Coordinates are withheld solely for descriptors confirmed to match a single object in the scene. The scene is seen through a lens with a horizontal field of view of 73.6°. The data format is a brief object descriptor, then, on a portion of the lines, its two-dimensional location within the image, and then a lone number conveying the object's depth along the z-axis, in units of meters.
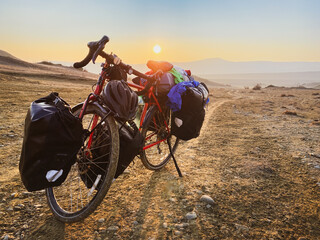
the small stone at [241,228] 2.26
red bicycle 2.15
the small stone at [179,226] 2.29
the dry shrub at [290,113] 8.59
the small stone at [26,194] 2.75
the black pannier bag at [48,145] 1.88
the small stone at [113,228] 2.24
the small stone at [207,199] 2.71
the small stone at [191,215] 2.44
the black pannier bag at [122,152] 2.35
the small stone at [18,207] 2.49
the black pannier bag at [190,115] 3.13
